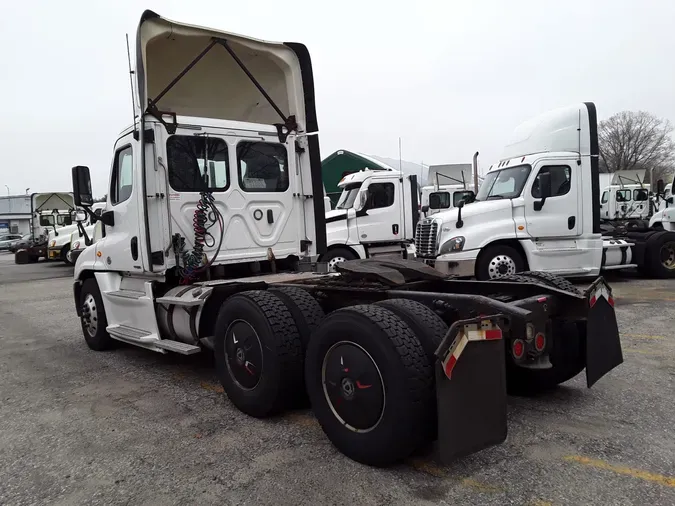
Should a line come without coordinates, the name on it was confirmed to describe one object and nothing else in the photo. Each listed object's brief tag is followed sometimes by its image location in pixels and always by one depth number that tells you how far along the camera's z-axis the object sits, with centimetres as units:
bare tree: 5419
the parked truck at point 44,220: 2422
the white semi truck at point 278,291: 297
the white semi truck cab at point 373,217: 1159
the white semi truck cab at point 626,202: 1948
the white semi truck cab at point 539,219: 951
